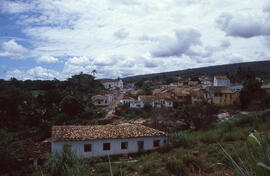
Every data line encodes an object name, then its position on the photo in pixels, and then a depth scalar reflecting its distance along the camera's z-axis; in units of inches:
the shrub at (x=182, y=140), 510.9
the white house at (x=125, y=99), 1726.1
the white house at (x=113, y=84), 3935.0
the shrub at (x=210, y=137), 506.0
